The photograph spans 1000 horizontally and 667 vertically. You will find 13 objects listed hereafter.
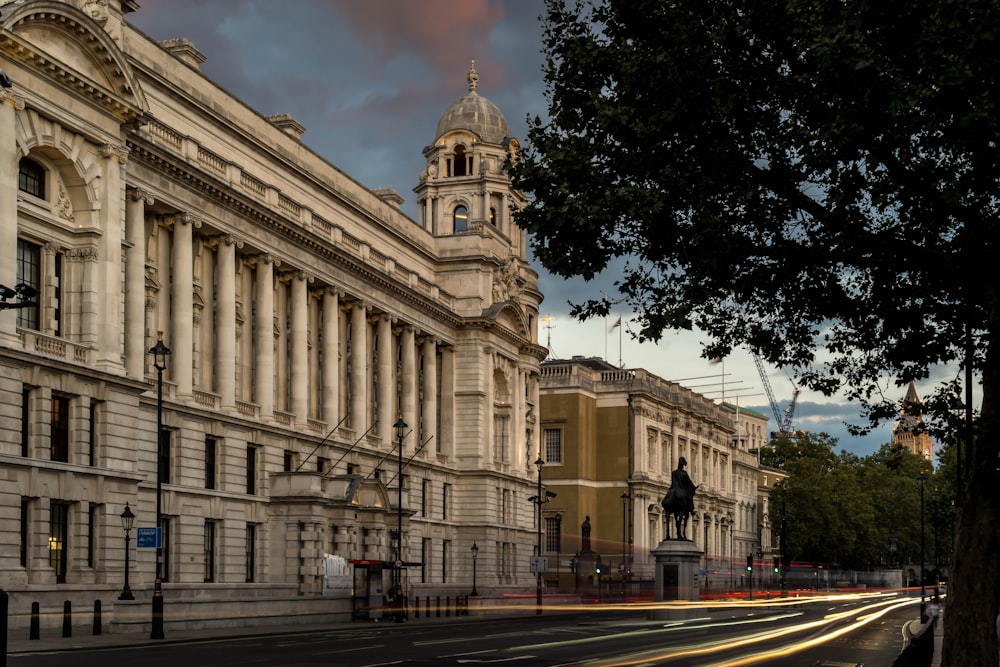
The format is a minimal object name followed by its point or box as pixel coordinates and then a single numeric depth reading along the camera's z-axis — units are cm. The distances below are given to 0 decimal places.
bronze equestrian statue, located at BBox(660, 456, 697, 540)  6444
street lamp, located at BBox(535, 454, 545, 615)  7619
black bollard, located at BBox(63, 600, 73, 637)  4144
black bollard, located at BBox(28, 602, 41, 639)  4053
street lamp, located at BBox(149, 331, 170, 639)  4122
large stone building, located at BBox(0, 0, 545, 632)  4934
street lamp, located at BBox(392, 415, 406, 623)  6256
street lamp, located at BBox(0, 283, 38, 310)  2685
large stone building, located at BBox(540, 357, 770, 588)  12612
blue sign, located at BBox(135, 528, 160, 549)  4659
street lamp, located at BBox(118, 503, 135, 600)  5044
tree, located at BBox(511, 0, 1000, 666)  2019
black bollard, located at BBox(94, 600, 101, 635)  4281
